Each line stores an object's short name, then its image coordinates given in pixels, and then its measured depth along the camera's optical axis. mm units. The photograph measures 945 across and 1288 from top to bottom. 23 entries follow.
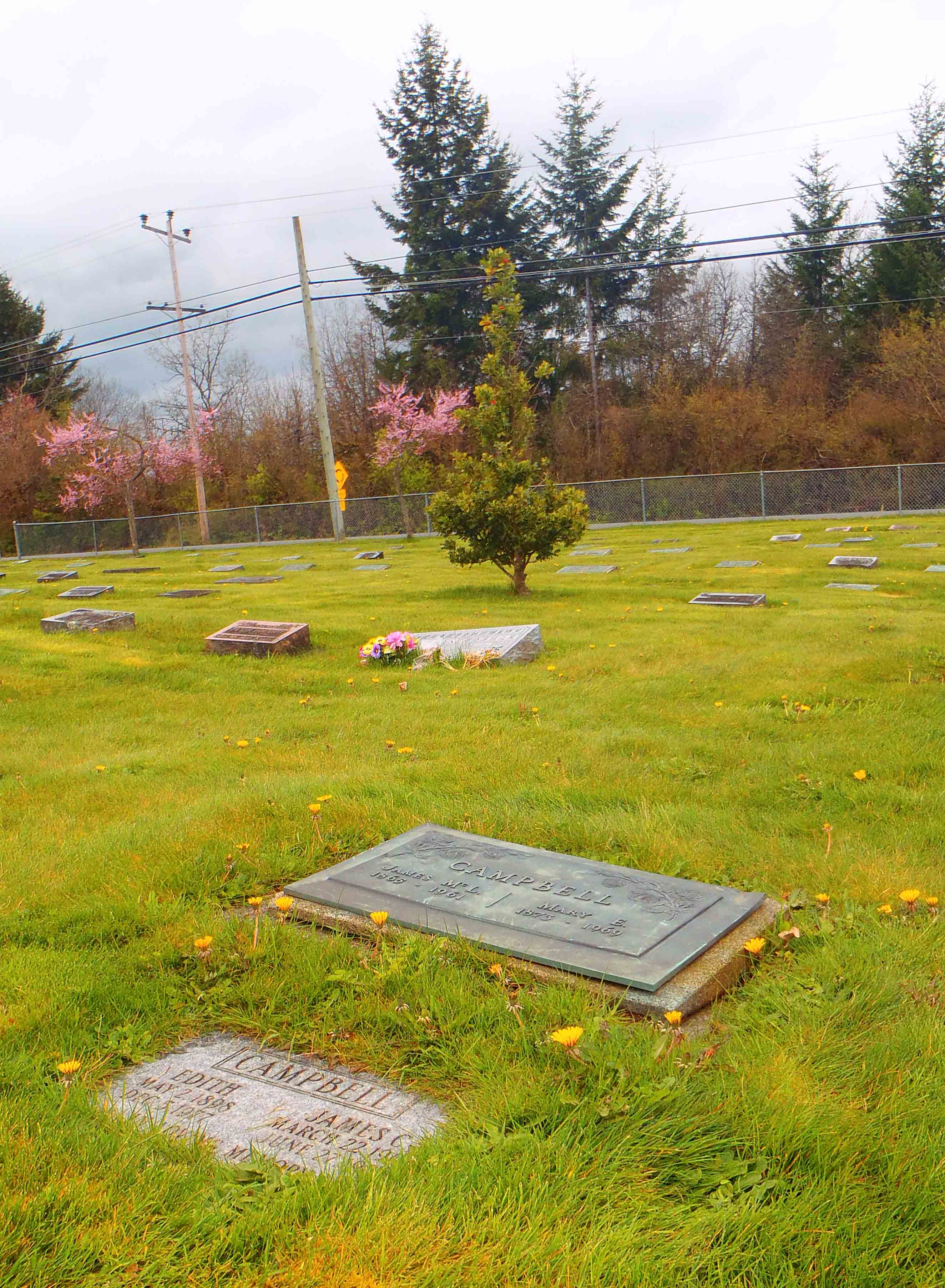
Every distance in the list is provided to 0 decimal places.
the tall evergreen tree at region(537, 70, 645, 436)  38344
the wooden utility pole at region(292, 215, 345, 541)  28656
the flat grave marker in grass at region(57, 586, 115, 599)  16188
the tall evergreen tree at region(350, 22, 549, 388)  36938
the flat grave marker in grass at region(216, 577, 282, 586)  18312
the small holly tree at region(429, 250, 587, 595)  12828
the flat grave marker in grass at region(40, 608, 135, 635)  11195
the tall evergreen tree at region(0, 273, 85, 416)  43969
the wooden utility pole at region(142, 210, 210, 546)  33219
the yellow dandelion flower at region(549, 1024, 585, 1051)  2385
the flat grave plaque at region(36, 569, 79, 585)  20625
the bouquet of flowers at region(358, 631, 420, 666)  8898
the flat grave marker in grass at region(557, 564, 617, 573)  16562
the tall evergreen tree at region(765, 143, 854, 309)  36469
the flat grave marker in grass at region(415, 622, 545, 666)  8742
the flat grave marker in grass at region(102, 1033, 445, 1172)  2314
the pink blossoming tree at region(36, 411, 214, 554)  35500
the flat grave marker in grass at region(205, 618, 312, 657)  9492
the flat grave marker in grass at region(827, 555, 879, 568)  15188
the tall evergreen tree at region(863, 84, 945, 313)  33312
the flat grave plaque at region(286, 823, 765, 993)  3020
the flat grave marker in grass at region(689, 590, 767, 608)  11742
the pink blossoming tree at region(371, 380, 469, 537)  31750
